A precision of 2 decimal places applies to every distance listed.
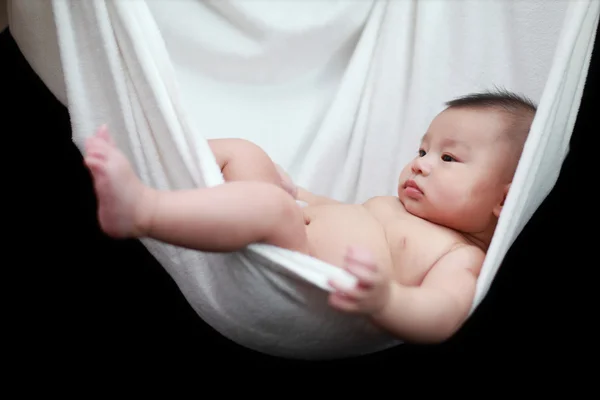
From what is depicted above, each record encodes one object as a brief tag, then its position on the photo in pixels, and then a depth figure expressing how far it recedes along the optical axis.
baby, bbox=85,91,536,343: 0.98
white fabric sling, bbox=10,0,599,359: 1.15
